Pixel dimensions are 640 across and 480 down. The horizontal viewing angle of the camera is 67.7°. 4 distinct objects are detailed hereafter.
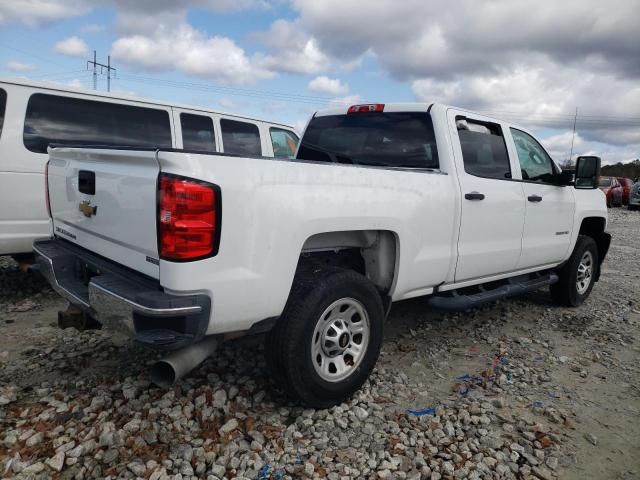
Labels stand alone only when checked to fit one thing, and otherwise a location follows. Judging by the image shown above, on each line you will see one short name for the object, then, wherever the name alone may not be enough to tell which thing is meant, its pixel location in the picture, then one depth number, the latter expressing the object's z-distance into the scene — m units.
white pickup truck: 2.23
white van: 4.45
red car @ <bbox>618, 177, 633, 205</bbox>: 23.45
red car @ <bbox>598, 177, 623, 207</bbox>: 22.50
